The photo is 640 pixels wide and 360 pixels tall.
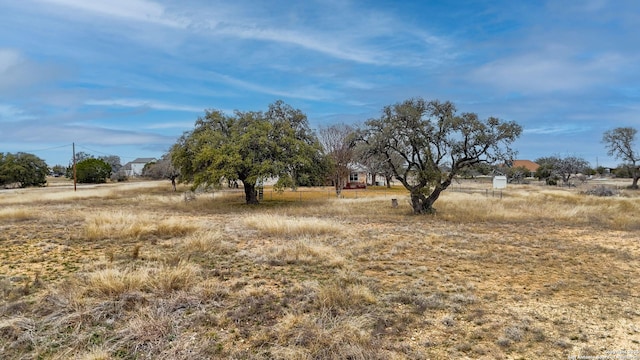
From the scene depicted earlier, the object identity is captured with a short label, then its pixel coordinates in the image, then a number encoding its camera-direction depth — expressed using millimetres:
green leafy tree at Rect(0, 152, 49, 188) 47594
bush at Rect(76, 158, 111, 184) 63250
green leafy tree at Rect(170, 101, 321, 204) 22047
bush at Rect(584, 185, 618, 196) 33219
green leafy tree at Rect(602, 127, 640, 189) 48312
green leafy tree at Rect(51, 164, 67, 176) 109138
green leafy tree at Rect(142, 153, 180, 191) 41153
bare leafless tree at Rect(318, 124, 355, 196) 39219
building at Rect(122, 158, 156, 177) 110875
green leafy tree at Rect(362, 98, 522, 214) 18406
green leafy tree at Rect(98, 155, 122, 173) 97875
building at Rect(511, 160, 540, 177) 117375
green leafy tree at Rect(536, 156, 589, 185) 58406
